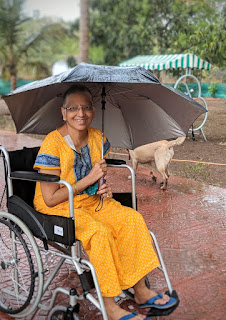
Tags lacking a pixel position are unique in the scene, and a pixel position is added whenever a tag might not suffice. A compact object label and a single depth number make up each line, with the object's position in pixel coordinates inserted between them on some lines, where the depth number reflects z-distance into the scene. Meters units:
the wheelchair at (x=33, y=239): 2.33
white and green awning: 10.53
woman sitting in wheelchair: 2.36
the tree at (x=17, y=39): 17.95
